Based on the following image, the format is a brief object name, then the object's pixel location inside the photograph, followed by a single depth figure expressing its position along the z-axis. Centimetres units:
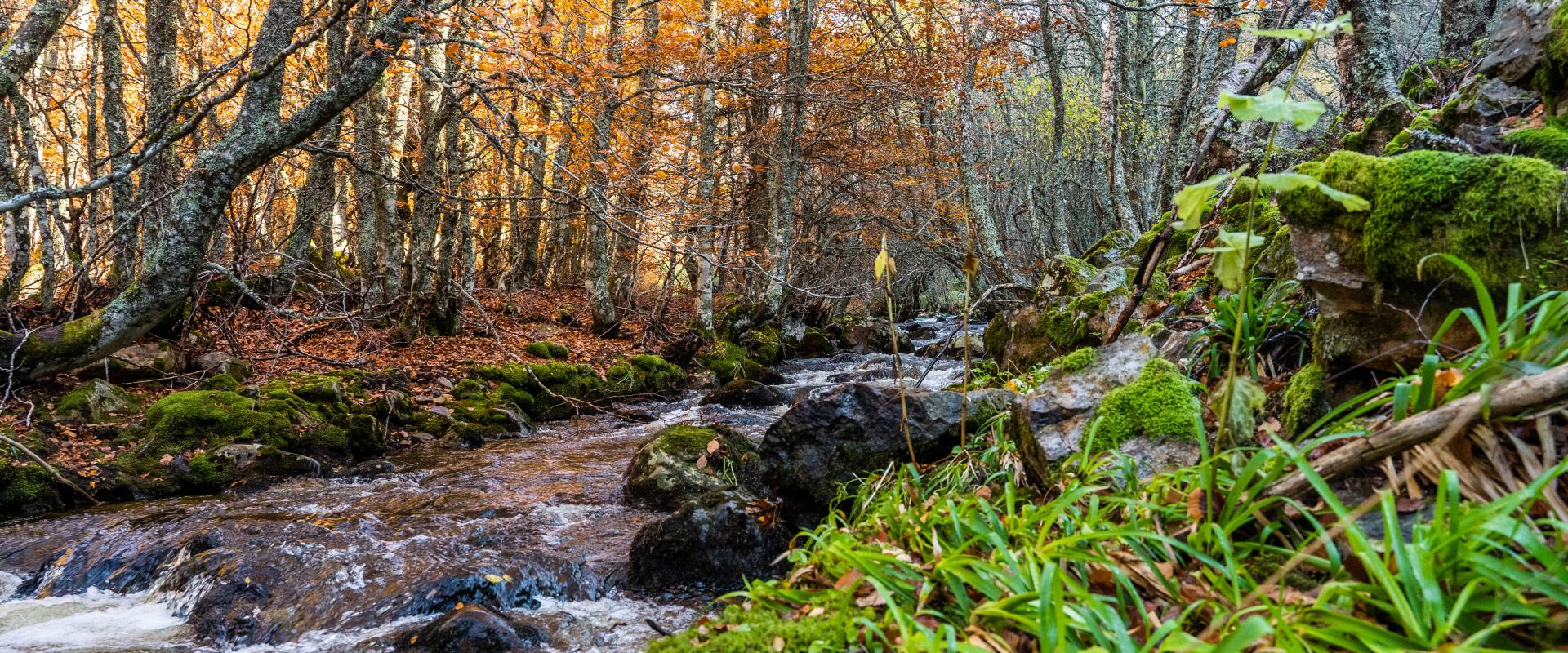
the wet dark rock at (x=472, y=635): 339
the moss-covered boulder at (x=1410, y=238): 229
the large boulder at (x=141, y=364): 707
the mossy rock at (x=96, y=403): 619
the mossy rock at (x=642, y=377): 1121
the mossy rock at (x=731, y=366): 1289
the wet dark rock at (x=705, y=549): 425
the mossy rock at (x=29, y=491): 509
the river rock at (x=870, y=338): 1728
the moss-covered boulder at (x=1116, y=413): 278
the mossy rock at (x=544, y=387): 961
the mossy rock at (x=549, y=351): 1170
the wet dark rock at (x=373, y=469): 654
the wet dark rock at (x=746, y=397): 1038
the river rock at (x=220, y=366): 770
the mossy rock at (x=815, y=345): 1662
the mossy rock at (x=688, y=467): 565
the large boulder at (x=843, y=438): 434
